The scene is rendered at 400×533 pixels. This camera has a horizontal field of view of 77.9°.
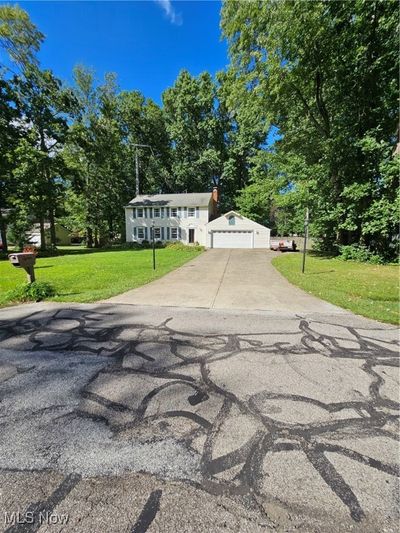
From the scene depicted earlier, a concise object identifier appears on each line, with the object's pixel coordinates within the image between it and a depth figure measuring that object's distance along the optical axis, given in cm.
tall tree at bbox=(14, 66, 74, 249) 2094
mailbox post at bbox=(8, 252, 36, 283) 667
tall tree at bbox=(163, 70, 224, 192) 3431
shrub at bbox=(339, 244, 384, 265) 1422
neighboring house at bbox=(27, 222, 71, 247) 3756
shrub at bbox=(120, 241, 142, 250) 2770
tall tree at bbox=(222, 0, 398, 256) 1184
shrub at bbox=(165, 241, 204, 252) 2461
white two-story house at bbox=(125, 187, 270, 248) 2772
